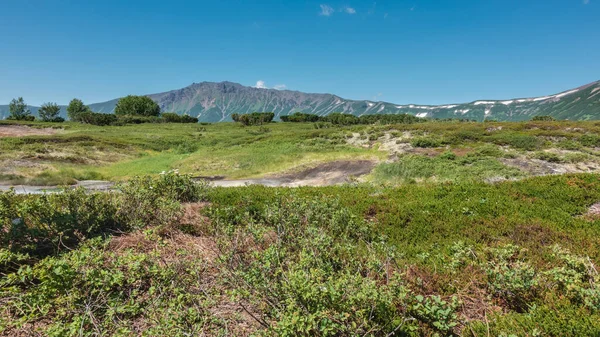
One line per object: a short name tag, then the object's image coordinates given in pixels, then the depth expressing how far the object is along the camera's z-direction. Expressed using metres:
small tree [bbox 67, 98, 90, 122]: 116.62
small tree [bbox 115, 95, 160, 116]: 130.38
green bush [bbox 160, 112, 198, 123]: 115.25
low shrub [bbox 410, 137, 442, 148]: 32.44
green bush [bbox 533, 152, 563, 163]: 23.82
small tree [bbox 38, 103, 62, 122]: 112.12
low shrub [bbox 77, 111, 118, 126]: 93.62
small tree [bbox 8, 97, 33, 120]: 111.69
